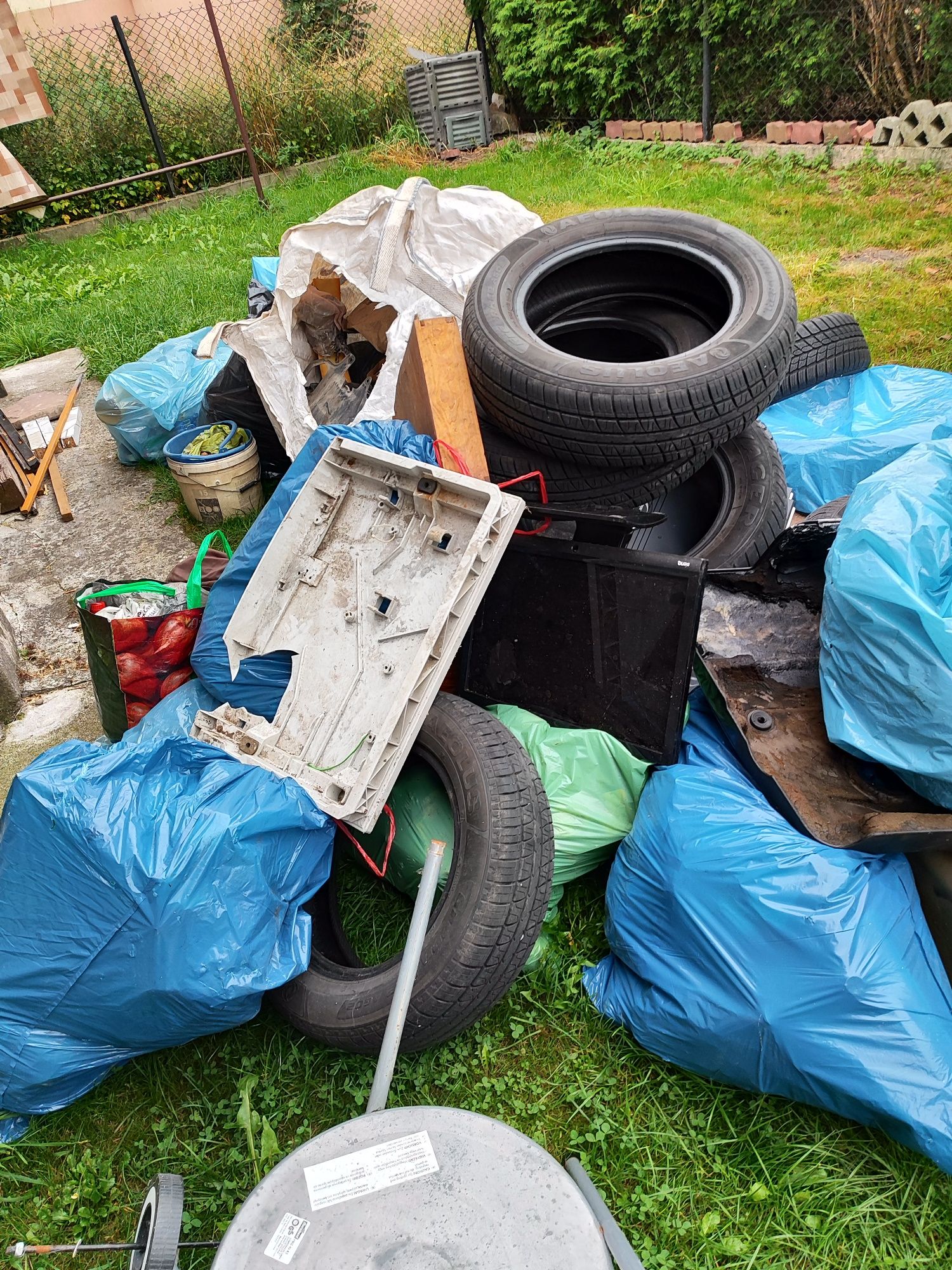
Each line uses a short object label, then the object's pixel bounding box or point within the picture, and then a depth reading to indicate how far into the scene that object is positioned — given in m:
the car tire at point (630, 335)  2.40
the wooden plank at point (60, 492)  4.44
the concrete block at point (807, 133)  6.47
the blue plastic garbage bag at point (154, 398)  4.40
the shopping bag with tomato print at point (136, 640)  2.60
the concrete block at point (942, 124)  5.71
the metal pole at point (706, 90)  6.88
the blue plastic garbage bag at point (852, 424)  3.26
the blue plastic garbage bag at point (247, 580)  2.50
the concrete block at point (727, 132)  7.00
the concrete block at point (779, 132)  6.66
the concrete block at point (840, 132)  6.35
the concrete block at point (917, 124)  5.85
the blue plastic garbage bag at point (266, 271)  4.70
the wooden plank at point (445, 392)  2.63
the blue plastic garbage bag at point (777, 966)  1.68
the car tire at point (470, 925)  1.84
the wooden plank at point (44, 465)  4.53
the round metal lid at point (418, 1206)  1.15
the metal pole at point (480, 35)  8.92
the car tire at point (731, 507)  2.78
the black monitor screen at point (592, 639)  2.29
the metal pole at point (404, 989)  1.49
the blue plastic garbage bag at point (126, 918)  1.76
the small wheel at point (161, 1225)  1.37
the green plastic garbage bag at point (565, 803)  2.20
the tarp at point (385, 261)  3.37
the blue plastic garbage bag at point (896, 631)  1.83
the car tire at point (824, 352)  3.54
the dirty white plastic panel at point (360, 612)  2.15
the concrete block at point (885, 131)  6.06
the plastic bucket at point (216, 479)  3.73
